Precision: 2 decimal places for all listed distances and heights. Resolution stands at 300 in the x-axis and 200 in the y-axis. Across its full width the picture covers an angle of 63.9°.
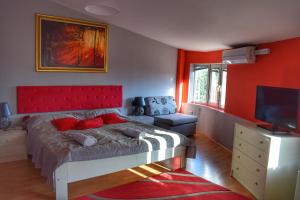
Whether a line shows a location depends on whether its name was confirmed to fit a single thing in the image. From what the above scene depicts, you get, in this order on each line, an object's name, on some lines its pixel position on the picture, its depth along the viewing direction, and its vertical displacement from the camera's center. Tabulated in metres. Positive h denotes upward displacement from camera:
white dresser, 2.72 -0.95
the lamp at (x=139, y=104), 5.28 -0.58
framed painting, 4.23 +0.58
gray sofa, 4.99 -0.80
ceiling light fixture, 3.47 +1.03
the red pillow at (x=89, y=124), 3.76 -0.75
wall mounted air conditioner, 4.01 +0.45
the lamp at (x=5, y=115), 3.78 -0.65
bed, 2.66 -0.84
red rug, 2.89 -1.40
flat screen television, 2.77 -0.30
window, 5.31 -0.08
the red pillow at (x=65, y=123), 3.65 -0.74
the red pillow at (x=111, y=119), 4.26 -0.74
